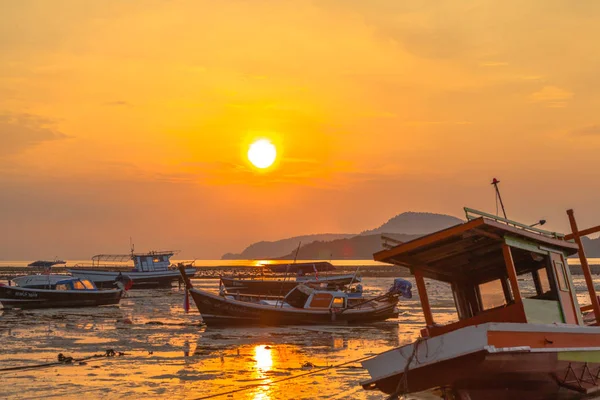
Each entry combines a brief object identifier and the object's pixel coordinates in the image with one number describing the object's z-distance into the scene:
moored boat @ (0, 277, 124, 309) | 45.88
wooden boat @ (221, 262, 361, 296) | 59.00
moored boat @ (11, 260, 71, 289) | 47.88
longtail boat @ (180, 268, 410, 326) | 33.94
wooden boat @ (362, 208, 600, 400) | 12.18
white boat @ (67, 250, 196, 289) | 76.62
